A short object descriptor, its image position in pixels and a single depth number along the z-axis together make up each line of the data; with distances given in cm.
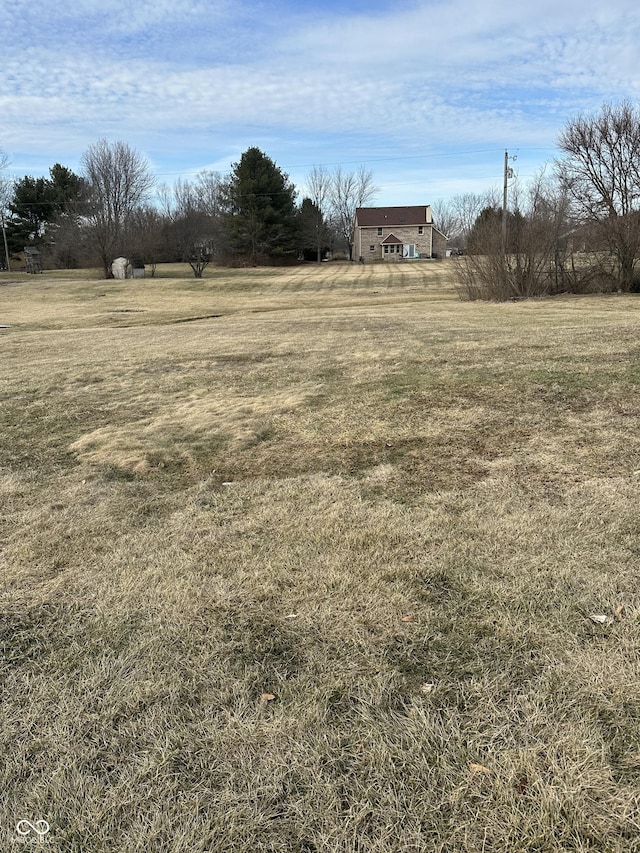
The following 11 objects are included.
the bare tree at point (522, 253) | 1786
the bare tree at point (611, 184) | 1916
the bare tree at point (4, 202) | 4256
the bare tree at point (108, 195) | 3688
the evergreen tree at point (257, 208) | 4303
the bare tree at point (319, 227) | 5312
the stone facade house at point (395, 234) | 5638
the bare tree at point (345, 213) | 6372
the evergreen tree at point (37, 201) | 4725
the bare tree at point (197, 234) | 4303
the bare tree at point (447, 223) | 7550
